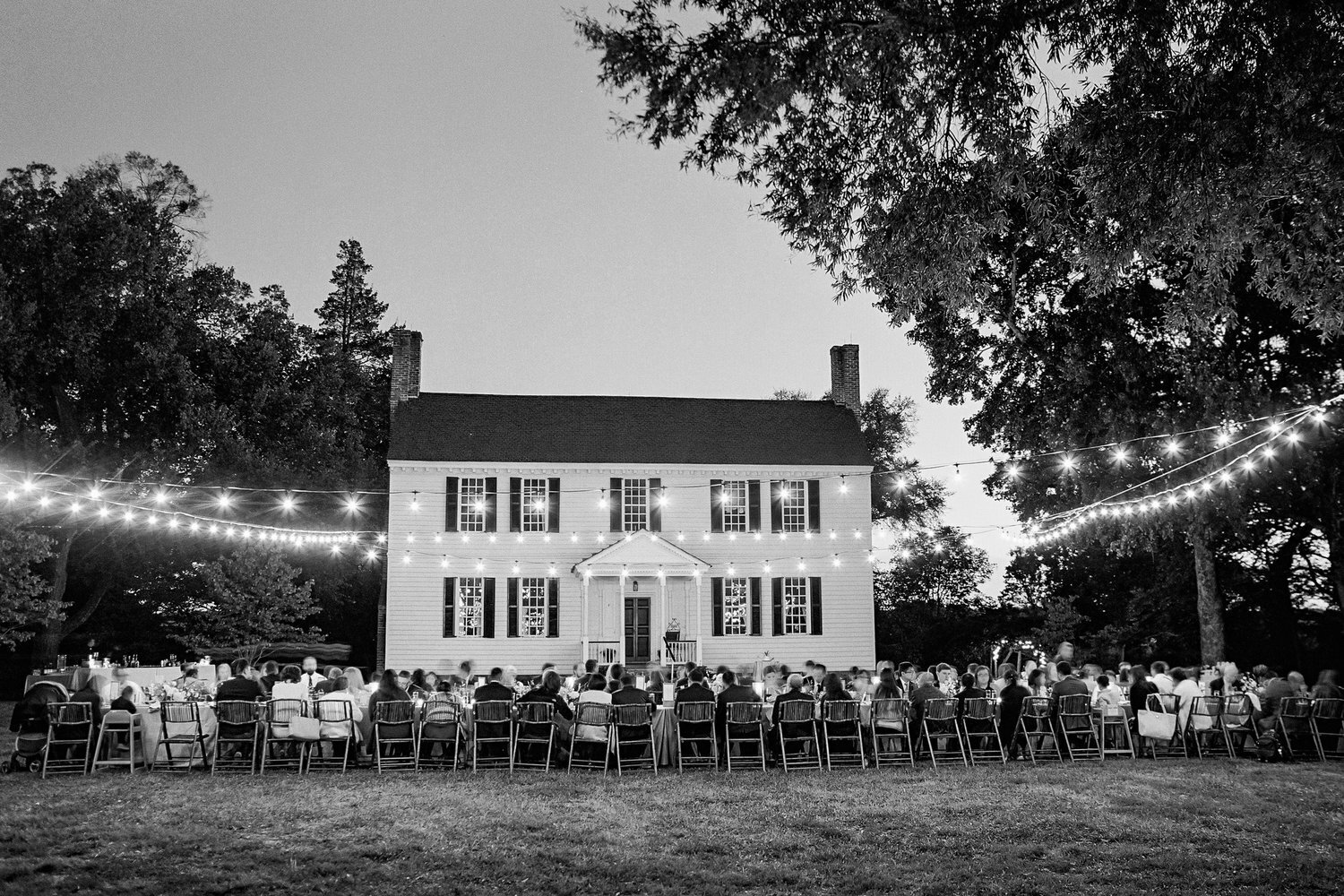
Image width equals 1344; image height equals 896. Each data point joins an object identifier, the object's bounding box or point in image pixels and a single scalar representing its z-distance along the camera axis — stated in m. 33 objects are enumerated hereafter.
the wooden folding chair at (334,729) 11.80
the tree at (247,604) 27.25
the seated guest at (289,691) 12.48
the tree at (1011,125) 7.12
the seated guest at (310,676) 14.02
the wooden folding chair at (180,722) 11.52
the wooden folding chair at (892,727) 12.47
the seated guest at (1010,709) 12.88
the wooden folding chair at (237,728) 11.74
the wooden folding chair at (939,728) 12.40
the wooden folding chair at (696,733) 12.07
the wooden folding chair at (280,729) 11.78
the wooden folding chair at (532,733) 11.94
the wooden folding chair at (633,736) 11.81
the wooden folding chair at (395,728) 11.96
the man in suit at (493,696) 12.20
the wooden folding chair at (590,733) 11.93
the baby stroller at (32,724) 11.56
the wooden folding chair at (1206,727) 12.93
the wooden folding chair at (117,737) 11.40
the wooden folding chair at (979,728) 12.53
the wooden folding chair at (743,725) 12.08
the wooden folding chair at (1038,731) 12.59
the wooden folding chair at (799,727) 12.21
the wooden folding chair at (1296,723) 12.64
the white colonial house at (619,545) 27.02
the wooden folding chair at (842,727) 12.27
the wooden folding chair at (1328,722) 12.68
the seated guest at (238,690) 12.24
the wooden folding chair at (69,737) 11.31
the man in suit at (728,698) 12.30
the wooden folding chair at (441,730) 12.02
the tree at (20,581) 23.25
